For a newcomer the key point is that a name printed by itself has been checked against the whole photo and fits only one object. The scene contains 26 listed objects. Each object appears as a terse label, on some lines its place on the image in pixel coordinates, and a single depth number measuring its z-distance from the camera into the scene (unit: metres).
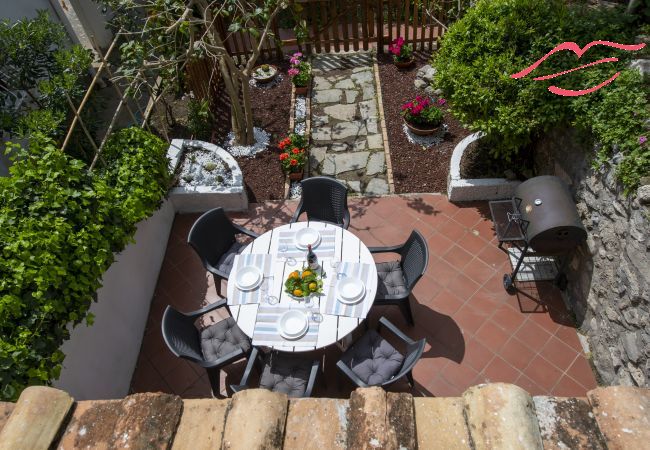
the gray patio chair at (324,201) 5.48
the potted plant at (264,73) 8.43
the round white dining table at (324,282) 4.25
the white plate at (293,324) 4.21
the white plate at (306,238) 4.89
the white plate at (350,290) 4.41
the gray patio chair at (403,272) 4.69
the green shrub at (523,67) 4.58
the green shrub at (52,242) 3.54
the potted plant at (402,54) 8.36
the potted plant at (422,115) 6.98
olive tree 5.53
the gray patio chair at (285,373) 4.23
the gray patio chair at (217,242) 5.05
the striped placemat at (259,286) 4.53
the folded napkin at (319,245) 4.85
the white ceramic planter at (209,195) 6.34
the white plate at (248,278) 4.57
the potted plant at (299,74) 8.15
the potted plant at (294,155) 6.69
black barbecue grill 4.54
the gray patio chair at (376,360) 4.17
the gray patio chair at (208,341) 4.25
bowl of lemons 4.46
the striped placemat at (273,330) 4.21
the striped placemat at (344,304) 4.37
